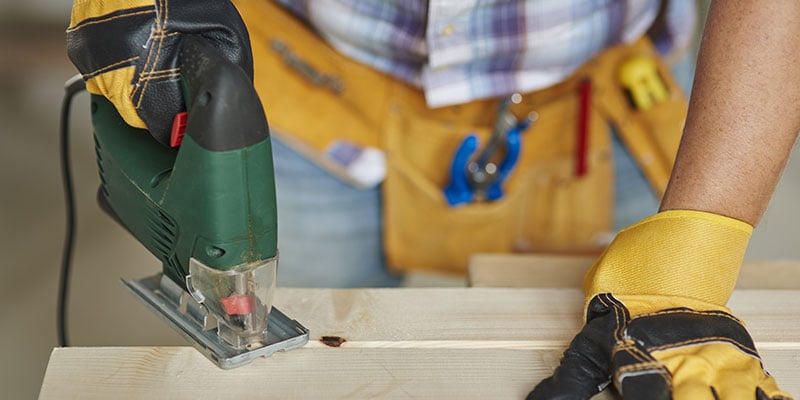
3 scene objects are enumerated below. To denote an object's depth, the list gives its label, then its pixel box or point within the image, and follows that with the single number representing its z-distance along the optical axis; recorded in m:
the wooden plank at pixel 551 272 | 1.29
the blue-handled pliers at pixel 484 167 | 1.52
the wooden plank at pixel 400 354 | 1.13
